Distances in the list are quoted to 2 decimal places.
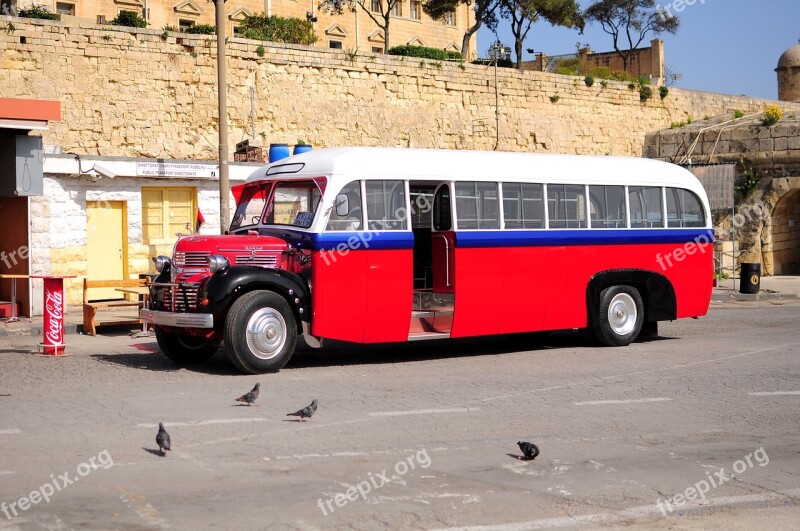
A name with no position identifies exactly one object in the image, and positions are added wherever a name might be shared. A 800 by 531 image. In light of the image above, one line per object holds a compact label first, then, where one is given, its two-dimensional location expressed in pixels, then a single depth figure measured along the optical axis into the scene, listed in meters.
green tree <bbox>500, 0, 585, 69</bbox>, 50.97
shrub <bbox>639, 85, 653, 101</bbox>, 40.44
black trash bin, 22.70
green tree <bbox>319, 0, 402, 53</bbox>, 48.30
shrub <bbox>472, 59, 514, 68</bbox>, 48.72
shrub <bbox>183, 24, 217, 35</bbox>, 35.47
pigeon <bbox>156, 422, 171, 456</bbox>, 7.29
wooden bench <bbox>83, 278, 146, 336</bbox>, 15.78
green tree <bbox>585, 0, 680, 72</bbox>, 68.56
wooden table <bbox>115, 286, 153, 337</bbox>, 15.15
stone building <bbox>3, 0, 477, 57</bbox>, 43.38
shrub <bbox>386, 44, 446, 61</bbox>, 39.41
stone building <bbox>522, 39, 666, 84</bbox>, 60.69
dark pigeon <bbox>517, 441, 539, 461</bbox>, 7.22
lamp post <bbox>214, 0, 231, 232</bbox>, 17.38
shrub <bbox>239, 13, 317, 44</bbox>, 40.25
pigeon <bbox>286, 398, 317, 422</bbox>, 8.55
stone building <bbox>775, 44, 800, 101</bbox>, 53.62
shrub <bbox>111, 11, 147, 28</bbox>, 33.95
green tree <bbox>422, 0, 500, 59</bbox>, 50.28
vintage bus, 11.38
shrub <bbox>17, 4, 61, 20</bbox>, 29.95
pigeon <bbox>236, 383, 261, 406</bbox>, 9.06
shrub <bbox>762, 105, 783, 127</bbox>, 30.61
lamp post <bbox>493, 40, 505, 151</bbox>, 35.25
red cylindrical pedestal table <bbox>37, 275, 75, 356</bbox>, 12.97
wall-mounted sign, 20.44
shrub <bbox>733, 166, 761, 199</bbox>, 30.62
